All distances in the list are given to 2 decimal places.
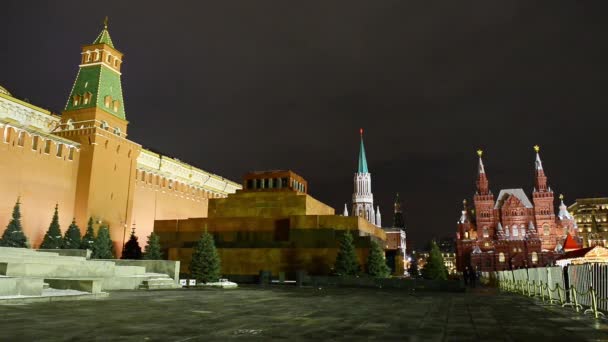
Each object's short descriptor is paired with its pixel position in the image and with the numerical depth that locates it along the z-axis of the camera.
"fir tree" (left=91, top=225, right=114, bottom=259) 28.17
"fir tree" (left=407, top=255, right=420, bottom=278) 44.49
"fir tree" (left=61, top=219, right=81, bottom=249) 27.64
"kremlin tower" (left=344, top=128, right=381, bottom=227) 114.62
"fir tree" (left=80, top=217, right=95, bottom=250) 28.09
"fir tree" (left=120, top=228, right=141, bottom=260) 31.56
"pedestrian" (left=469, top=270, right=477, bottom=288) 29.22
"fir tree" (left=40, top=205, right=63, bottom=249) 27.28
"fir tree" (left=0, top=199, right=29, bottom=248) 24.85
